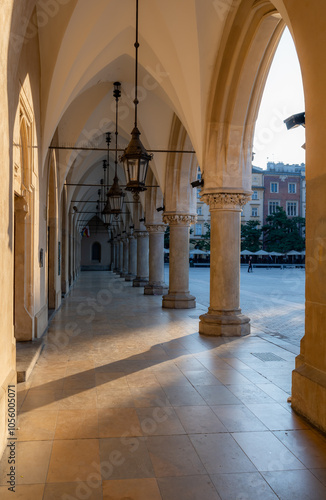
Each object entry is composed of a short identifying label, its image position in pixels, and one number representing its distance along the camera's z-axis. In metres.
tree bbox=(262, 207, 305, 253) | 51.91
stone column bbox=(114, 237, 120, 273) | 37.30
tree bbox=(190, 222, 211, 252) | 52.40
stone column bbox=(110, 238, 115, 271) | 45.18
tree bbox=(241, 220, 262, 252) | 52.43
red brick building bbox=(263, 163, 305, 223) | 59.81
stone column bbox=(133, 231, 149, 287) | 22.05
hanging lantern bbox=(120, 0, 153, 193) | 7.02
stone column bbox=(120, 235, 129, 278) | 30.25
